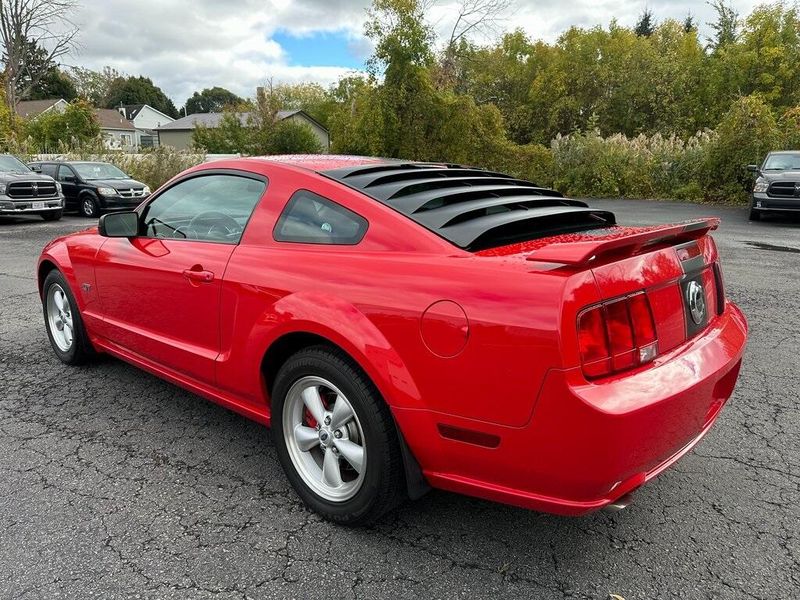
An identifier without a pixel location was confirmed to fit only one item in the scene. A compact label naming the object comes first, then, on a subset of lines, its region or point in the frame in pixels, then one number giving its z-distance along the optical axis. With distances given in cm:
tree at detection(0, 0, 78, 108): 3512
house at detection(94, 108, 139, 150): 6833
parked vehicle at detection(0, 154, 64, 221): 1427
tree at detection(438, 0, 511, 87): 3189
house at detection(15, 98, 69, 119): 6074
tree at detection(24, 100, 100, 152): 3070
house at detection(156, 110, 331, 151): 6621
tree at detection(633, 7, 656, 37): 6619
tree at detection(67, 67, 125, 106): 7744
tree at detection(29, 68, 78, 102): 7331
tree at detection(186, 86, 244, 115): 11812
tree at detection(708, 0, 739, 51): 4300
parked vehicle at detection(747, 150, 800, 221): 1290
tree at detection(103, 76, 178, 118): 9606
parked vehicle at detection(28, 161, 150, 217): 1616
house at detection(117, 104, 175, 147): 7806
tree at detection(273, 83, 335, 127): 7931
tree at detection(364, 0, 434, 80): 2178
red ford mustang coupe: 195
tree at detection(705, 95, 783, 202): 1817
